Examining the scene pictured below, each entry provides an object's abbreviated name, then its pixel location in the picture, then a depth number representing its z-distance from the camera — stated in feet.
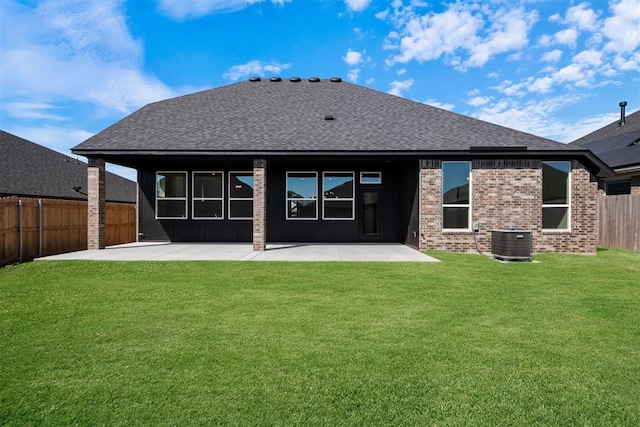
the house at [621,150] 46.68
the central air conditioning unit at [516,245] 30.94
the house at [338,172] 37.04
